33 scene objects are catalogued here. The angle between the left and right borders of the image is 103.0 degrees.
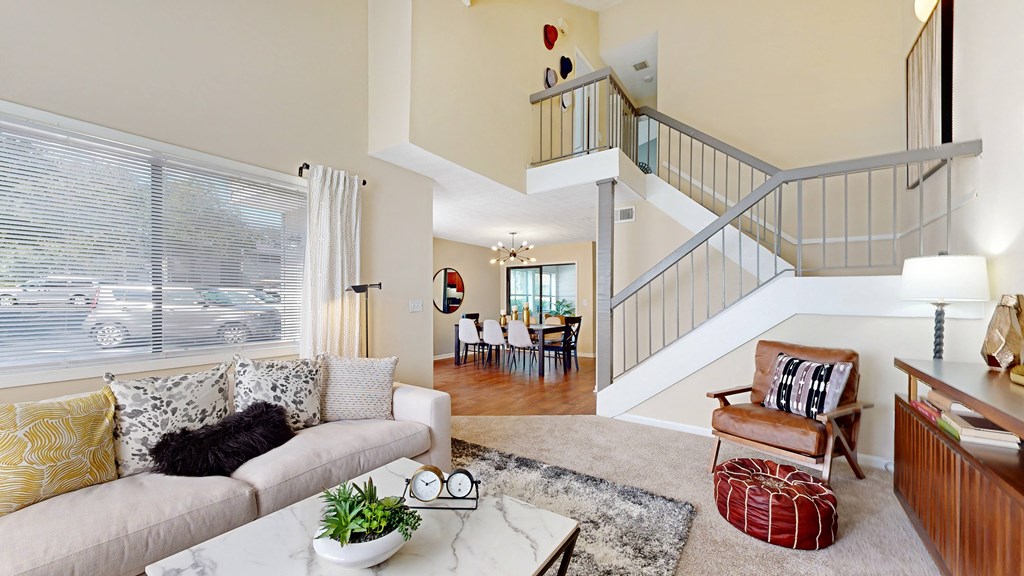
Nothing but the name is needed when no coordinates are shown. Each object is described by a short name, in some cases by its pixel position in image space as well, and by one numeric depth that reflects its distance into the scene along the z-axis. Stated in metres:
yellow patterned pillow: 1.48
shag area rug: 1.82
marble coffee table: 1.18
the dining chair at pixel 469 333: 6.93
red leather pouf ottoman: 1.88
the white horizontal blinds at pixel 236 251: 2.43
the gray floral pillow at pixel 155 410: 1.82
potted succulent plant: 1.15
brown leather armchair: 2.39
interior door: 4.77
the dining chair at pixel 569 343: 6.59
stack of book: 1.50
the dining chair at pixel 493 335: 6.64
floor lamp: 3.10
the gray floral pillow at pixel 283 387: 2.30
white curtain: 3.00
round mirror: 8.00
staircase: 3.19
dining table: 6.11
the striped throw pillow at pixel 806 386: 2.60
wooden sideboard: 1.22
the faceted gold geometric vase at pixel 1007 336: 1.84
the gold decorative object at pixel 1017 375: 1.63
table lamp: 2.15
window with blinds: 1.92
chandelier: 7.56
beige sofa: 1.29
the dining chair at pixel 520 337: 6.21
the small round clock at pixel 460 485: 1.57
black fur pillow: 1.81
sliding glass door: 8.79
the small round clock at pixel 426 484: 1.53
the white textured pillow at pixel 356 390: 2.53
